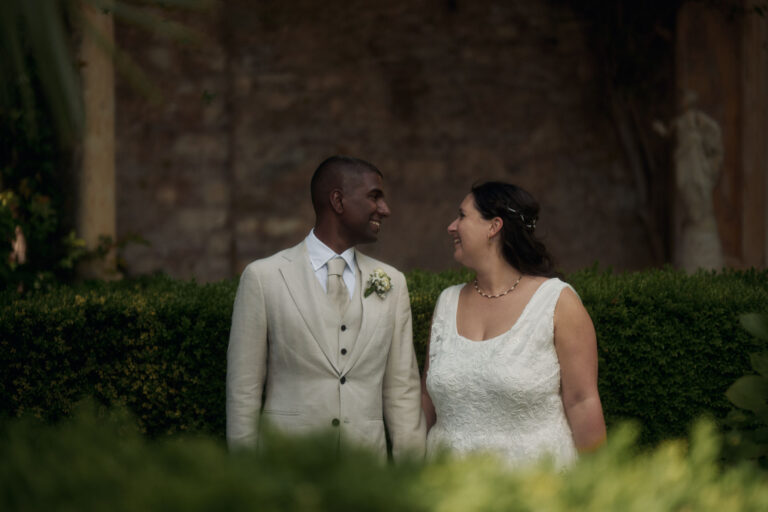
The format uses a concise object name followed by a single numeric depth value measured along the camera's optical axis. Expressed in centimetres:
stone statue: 838
